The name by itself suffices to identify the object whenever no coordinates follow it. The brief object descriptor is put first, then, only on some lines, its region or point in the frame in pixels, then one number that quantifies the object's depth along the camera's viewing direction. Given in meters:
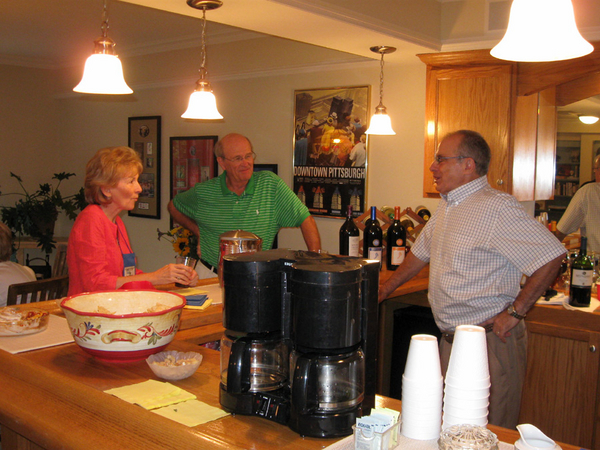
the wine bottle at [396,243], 3.67
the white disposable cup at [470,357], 1.10
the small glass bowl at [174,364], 1.54
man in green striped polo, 3.34
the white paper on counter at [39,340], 1.77
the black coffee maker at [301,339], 1.19
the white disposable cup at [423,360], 1.11
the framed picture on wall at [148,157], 6.17
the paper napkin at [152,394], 1.36
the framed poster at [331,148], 4.57
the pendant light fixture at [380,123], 3.83
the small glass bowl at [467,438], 1.00
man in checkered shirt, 2.32
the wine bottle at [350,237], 3.63
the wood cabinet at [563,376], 2.87
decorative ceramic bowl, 1.57
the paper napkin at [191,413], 1.28
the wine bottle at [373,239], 3.58
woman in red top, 2.24
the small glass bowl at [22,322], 1.89
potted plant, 6.59
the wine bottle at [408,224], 3.93
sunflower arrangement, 3.63
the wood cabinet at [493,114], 3.74
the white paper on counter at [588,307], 2.94
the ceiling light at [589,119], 4.21
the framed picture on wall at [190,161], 5.61
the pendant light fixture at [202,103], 2.90
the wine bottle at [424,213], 4.12
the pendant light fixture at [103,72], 2.29
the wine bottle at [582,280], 3.00
